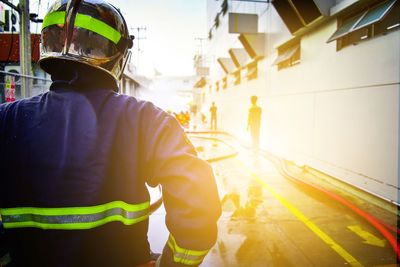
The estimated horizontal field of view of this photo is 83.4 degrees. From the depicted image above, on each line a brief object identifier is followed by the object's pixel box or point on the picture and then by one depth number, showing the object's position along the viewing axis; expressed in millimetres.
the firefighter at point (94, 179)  923
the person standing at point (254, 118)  8492
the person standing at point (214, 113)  17125
